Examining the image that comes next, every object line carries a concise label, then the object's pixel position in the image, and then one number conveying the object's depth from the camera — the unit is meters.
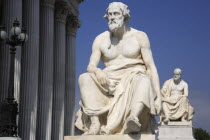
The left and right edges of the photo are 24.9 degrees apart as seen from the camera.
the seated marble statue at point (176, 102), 20.34
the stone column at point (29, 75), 26.80
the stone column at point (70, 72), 38.33
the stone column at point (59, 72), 34.59
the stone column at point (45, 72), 30.92
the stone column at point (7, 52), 24.73
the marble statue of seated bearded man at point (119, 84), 6.89
